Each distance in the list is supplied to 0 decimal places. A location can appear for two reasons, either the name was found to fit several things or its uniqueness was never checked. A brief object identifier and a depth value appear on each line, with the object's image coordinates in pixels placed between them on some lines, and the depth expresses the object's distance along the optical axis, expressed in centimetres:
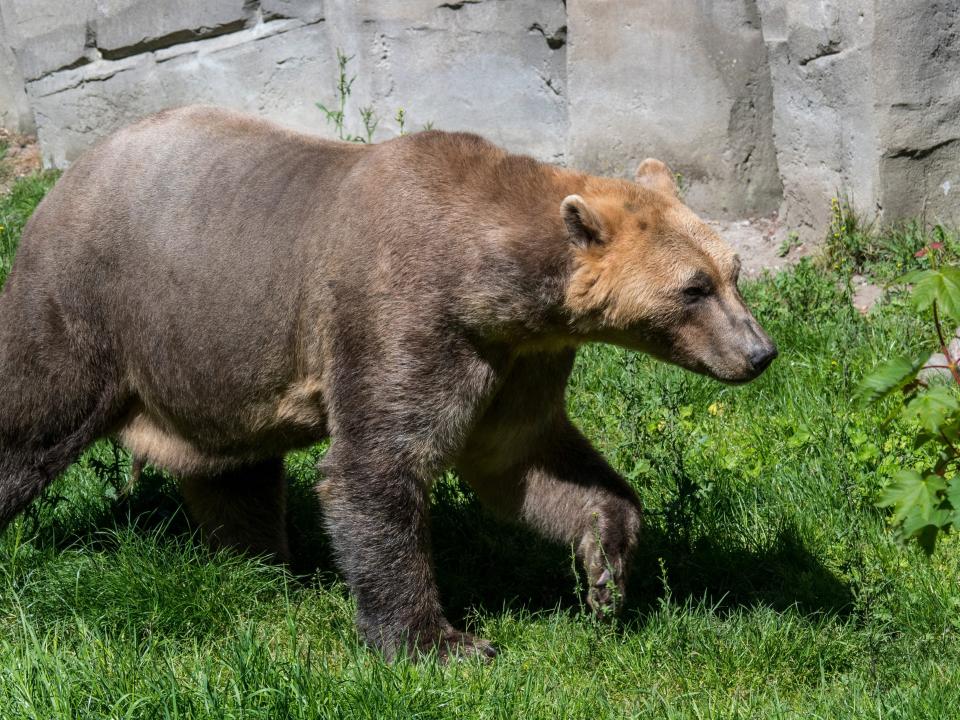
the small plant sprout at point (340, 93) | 1860
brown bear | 881
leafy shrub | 666
